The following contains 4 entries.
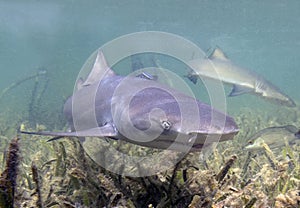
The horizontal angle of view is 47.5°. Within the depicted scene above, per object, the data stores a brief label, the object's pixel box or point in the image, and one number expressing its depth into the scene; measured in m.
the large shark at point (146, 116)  2.41
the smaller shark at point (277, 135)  5.61
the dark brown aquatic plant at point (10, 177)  1.85
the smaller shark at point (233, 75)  8.71
